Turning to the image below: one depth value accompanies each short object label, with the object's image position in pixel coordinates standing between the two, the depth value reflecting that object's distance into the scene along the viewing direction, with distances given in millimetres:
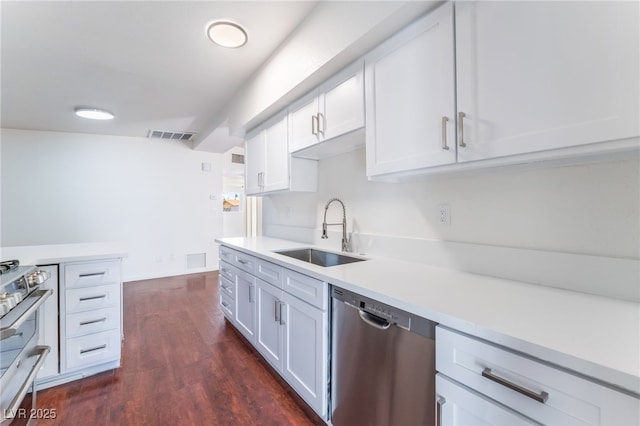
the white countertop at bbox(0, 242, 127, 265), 1891
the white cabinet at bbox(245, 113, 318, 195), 2445
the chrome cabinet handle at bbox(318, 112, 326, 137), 1919
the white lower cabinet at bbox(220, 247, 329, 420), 1498
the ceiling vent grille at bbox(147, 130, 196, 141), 4496
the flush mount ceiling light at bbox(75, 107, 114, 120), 3293
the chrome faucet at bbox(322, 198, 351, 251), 2164
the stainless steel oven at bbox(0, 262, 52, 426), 1175
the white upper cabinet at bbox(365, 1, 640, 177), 802
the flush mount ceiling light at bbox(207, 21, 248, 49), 1902
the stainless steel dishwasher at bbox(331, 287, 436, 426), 1022
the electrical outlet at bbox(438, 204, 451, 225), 1567
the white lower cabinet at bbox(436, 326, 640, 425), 634
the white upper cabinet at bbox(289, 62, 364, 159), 1661
